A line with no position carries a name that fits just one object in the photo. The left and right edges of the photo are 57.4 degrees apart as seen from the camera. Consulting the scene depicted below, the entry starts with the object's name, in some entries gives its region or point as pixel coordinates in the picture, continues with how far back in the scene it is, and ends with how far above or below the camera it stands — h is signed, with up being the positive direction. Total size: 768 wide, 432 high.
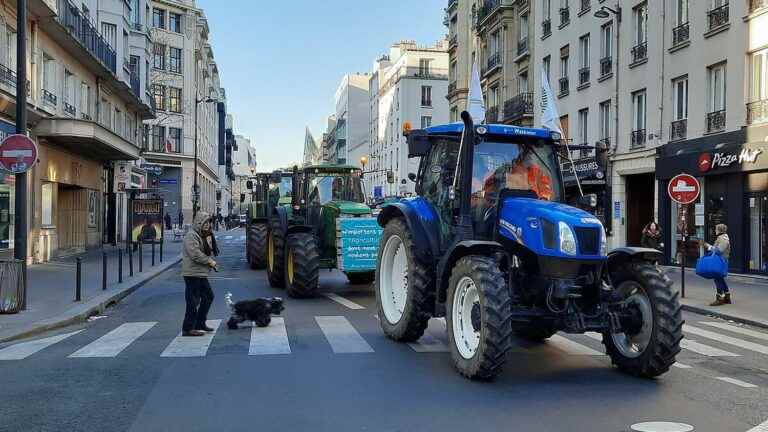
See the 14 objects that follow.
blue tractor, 6.73 -0.48
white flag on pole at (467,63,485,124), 10.10 +1.78
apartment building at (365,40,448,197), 68.31 +11.97
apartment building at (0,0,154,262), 19.67 +3.01
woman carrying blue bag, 13.72 -0.72
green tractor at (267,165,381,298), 13.01 -0.32
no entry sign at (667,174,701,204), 15.39 +0.65
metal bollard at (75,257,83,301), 12.76 -1.27
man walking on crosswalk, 9.52 -0.80
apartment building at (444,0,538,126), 35.66 +9.33
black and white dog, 10.02 -1.38
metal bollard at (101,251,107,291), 14.67 -1.33
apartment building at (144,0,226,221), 59.19 +10.16
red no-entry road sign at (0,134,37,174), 11.38 +1.00
